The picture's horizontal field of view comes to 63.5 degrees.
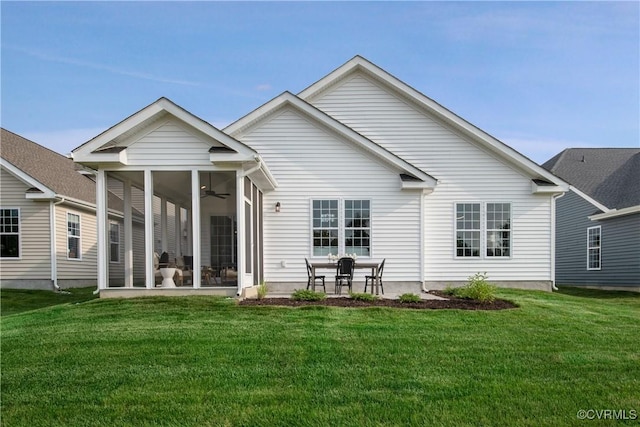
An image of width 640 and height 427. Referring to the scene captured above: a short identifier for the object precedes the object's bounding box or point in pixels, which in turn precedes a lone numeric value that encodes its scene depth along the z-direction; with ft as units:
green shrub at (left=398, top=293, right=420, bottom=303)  35.50
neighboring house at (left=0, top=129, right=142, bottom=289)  56.49
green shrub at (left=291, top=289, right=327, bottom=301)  35.91
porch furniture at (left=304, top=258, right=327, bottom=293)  41.17
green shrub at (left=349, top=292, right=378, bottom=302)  35.88
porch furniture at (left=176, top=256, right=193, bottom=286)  41.09
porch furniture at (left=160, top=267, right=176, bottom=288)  38.32
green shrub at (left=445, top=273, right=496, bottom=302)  36.22
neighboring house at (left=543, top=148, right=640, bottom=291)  61.36
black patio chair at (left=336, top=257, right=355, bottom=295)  40.50
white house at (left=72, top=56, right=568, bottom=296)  36.42
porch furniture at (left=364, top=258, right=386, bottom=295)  41.55
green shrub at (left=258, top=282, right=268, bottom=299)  37.68
